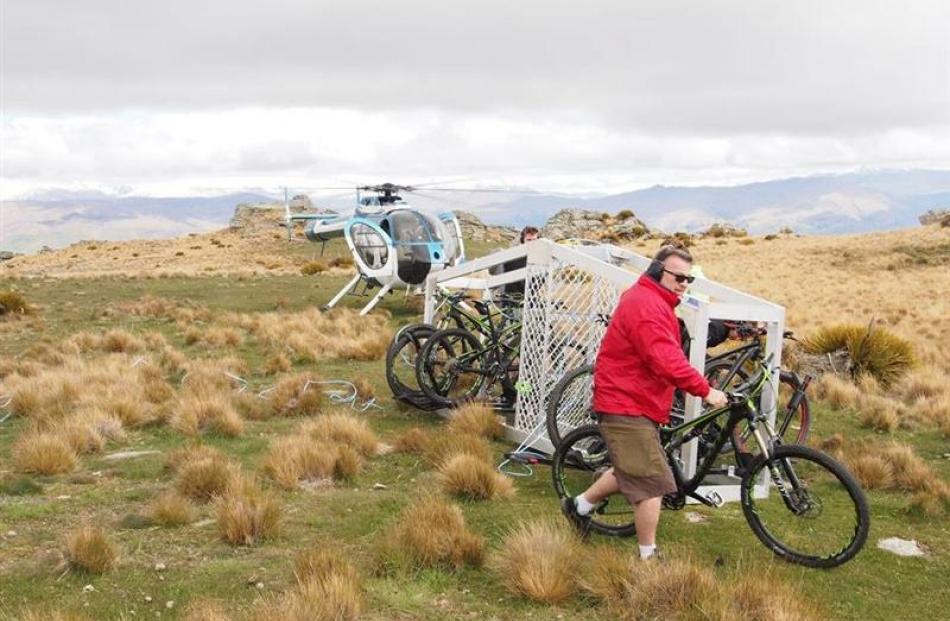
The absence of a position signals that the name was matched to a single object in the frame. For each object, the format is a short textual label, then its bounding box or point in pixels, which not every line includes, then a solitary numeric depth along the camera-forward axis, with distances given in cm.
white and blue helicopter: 2144
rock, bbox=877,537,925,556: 646
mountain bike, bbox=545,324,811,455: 809
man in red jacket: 541
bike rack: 745
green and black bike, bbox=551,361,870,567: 599
